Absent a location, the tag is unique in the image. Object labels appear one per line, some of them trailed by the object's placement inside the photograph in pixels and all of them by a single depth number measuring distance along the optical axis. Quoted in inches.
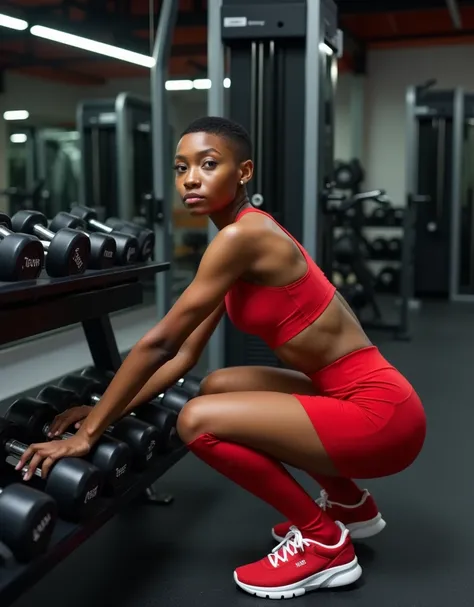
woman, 63.4
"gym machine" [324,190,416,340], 197.8
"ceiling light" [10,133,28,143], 299.4
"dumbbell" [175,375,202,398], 86.0
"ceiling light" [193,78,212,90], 310.8
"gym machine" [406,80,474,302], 255.4
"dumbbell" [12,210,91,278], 64.6
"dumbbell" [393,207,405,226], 269.6
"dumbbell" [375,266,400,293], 282.8
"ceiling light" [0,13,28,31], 170.1
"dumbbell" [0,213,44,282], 57.7
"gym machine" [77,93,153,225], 242.2
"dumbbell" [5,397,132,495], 64.3
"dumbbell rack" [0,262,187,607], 53.7
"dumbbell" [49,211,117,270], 71.8
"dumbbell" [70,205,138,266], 77.6
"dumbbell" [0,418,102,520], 59.0
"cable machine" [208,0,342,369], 119.0
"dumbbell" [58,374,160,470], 71.7
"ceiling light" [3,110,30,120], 289.5
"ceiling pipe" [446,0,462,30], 239.6
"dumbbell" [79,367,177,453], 76.8
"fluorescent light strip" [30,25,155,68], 188.7
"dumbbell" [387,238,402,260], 280.8
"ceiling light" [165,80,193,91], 328.2
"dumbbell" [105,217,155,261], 84.4
